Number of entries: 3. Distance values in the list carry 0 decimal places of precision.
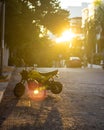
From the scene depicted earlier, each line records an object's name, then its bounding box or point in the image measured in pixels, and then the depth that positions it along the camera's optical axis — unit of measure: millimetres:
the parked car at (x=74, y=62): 68062
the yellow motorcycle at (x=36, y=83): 16430
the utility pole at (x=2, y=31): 26384
